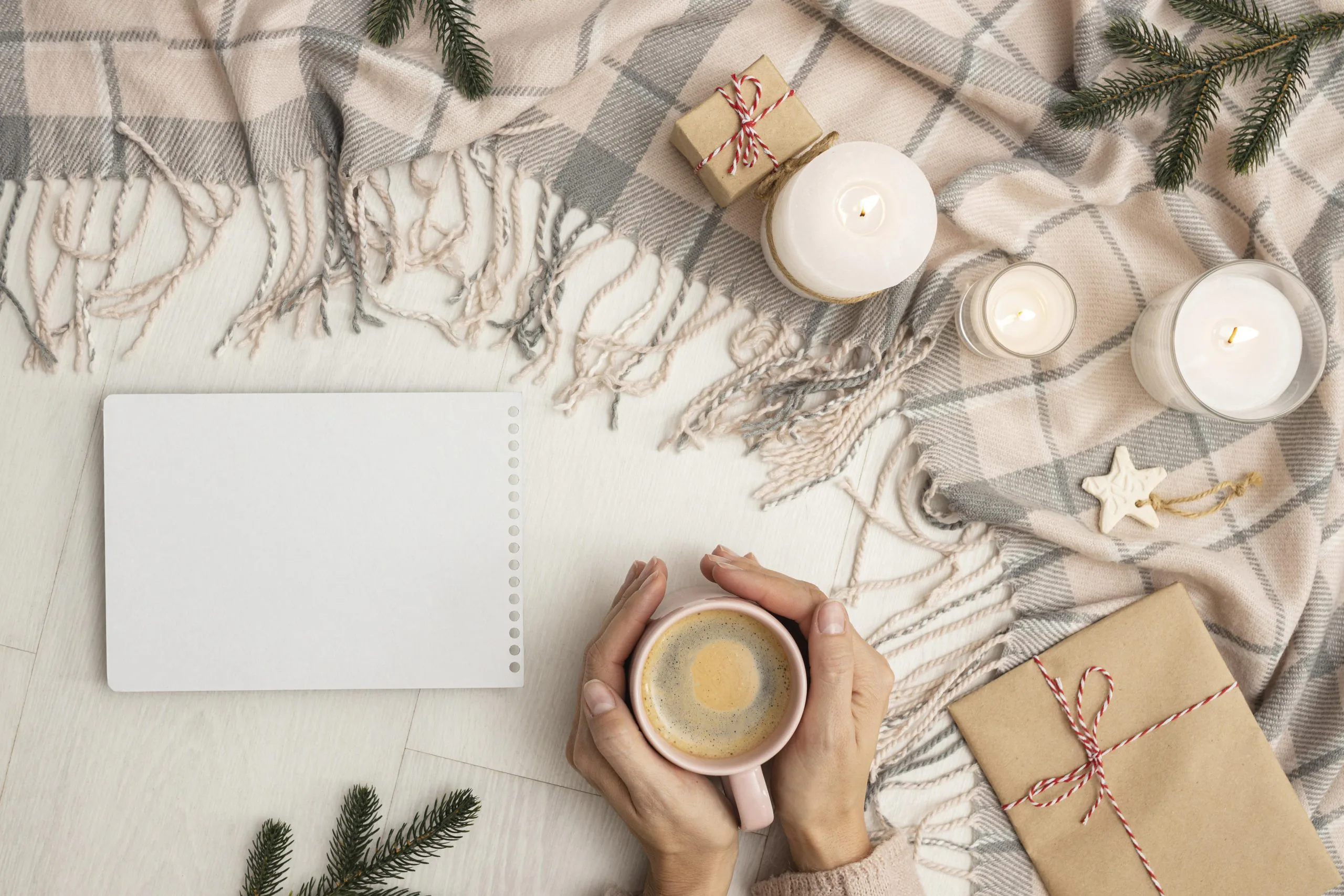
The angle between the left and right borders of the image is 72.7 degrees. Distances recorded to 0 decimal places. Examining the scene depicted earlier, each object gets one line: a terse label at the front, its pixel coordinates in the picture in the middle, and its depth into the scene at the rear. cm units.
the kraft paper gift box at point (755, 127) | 86
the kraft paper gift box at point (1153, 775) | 92
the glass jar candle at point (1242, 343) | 90
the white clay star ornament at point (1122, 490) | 95
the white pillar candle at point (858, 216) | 83
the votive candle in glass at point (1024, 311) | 90
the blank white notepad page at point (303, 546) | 88
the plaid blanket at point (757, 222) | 89
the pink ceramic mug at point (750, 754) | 73
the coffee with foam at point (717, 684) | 75
